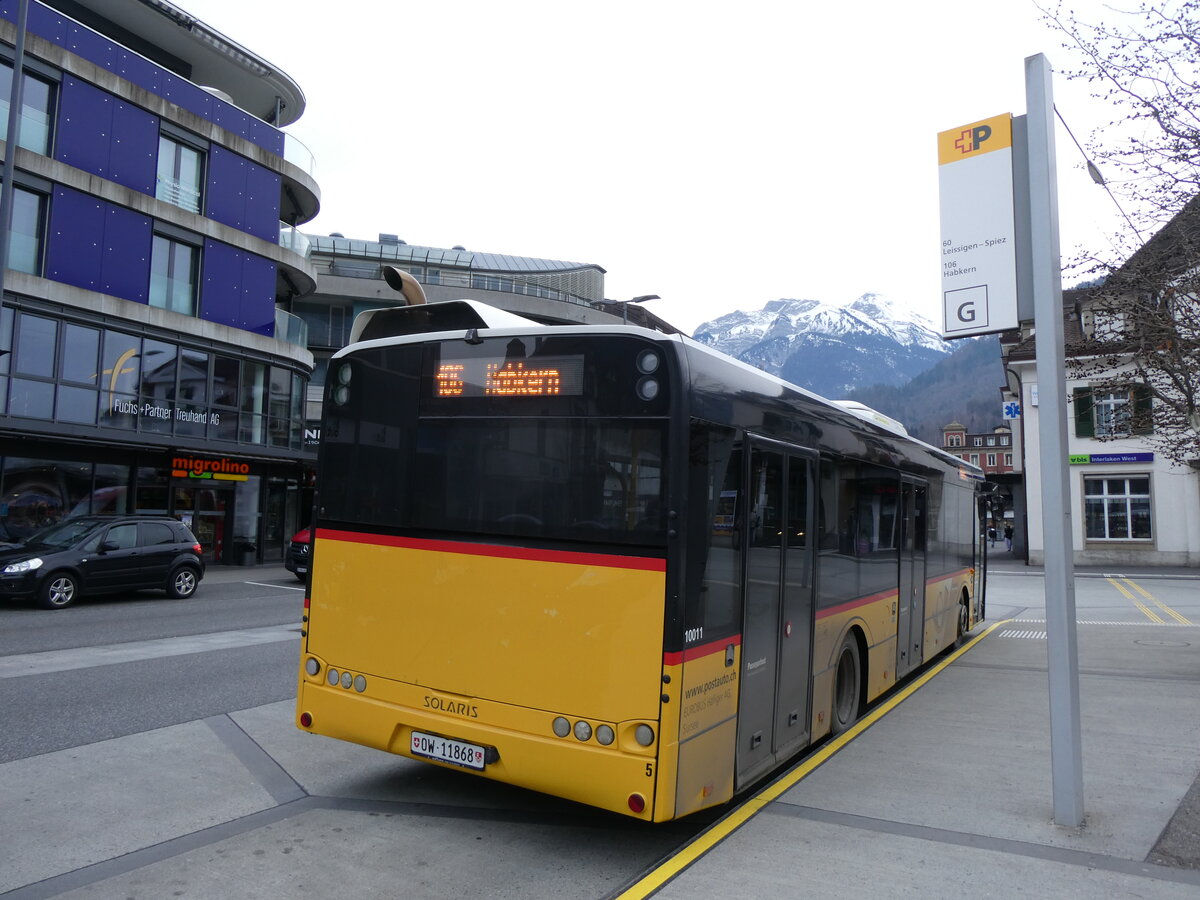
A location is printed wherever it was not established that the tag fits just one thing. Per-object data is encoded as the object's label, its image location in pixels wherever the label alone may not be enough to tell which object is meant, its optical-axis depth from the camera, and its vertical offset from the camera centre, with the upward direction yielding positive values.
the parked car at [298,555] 21.38 -1.00
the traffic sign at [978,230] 5.47 +1.94
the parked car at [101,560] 14.70 -0.88
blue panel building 20.19 +6.17
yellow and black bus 4.29 -0.23
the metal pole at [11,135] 16.45 +7.48
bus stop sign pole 5.00 +0.40
